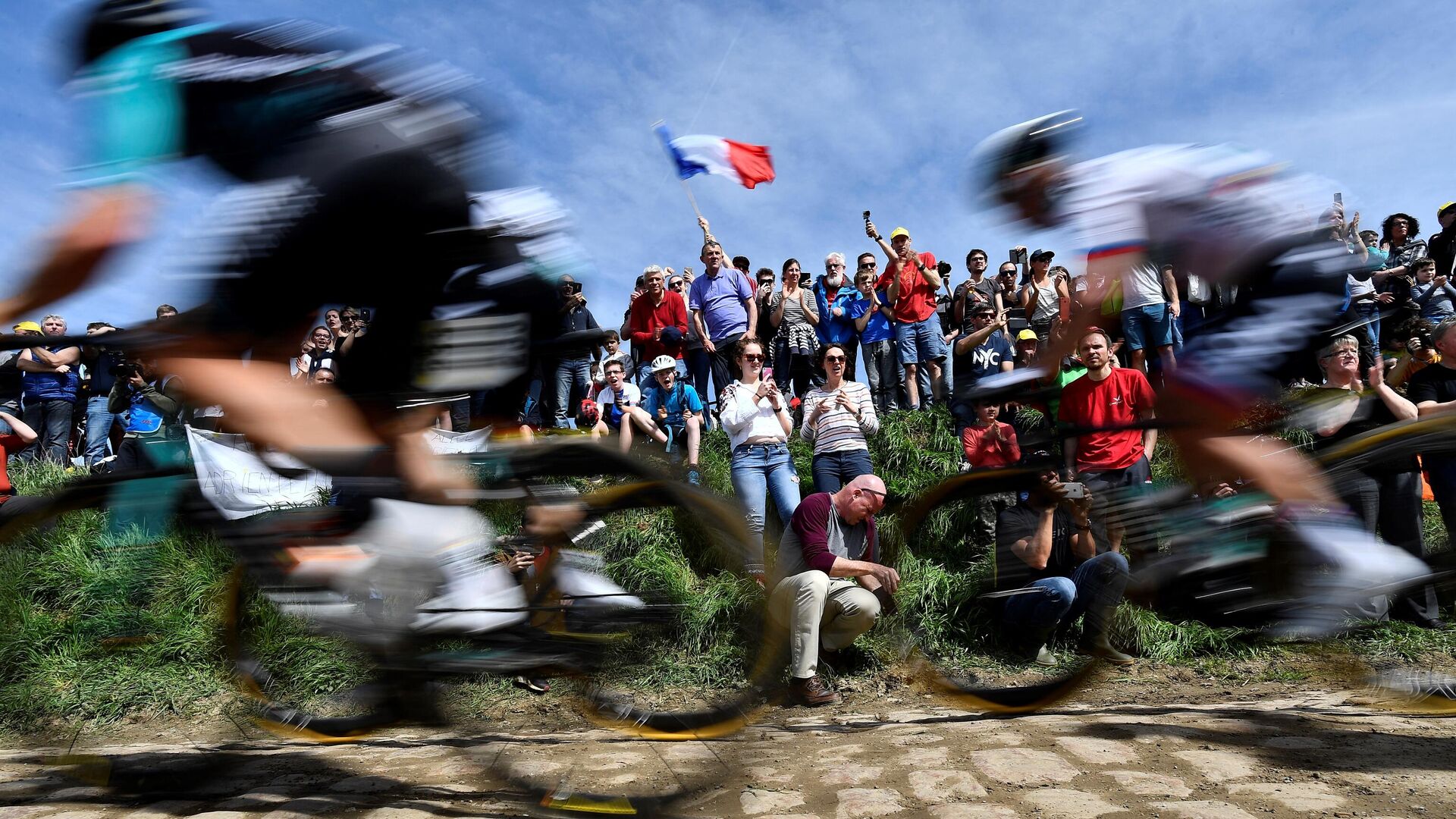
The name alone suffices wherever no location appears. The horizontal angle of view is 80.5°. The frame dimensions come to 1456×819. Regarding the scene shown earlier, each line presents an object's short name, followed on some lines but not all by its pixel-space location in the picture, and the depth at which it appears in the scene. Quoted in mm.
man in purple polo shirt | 8852
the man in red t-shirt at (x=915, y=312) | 8539
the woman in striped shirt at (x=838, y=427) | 6527
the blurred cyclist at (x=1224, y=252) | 3215
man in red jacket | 9281
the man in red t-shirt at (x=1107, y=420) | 3559
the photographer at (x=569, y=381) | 8484
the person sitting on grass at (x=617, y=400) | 8188
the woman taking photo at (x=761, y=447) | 6477
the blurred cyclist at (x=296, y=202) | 2227
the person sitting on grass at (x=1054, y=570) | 3711
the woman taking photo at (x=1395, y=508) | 3230
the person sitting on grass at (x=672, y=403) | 8148
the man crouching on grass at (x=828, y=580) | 4863
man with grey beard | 9414
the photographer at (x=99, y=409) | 8539
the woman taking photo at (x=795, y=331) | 9461
